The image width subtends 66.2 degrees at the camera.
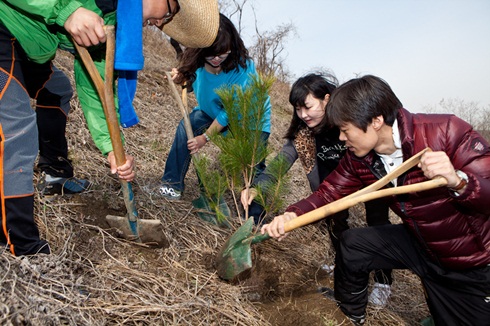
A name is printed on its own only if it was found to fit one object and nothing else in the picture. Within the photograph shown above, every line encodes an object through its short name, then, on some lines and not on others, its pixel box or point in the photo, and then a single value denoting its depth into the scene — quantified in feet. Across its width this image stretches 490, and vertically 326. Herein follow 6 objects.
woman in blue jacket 8.86
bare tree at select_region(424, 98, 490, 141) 58.29
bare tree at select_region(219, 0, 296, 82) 37.91
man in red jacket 5.66
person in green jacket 4.87
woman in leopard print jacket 8.39
